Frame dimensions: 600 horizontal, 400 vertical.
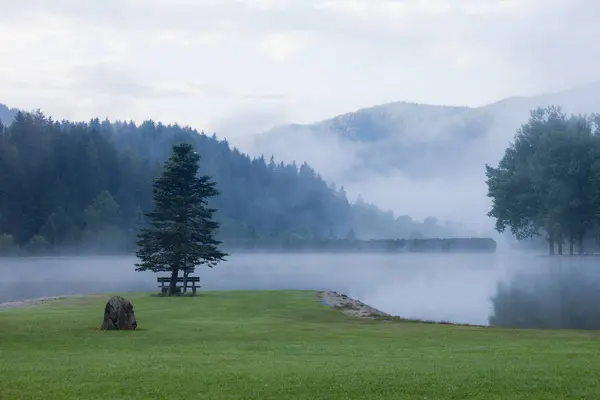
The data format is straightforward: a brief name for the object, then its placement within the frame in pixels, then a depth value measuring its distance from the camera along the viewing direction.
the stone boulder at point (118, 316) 31.77
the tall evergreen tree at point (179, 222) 59.22
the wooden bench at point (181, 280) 58.92
